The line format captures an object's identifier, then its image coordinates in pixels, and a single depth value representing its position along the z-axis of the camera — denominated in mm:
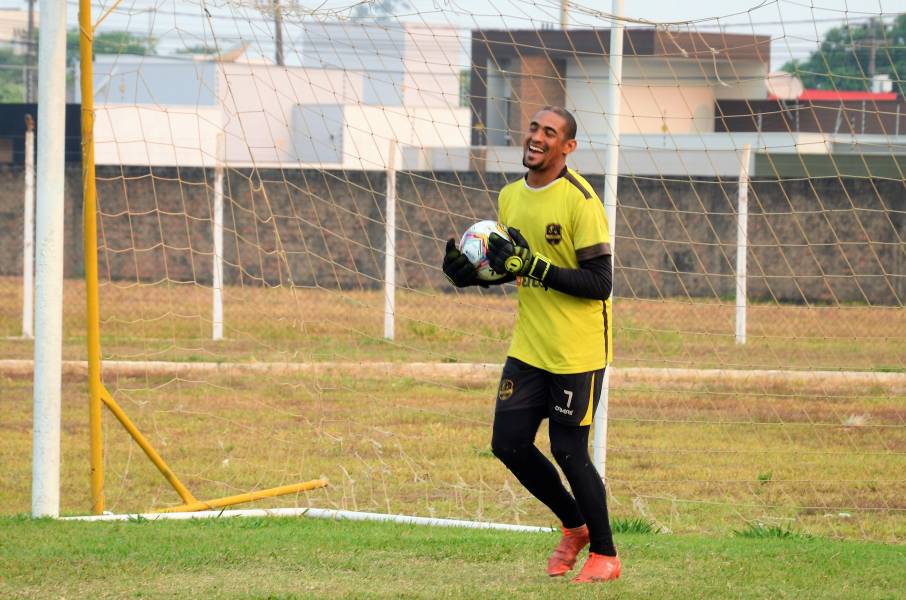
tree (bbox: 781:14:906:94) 28008
